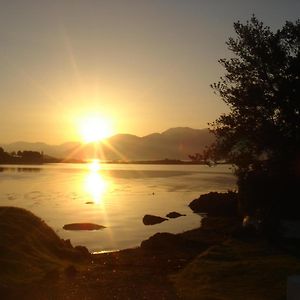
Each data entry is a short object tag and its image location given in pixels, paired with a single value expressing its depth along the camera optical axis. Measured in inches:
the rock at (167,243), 879.4
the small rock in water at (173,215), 1713.5
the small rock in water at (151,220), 1547.2
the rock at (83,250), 752.8
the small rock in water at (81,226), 1398.0
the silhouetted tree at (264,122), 776.2
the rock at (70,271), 525.1
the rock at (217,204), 1610.5
